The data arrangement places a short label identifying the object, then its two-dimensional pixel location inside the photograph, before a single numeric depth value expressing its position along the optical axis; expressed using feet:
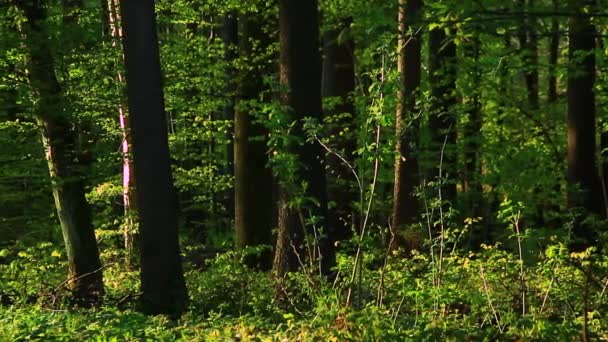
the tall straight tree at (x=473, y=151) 100.29
